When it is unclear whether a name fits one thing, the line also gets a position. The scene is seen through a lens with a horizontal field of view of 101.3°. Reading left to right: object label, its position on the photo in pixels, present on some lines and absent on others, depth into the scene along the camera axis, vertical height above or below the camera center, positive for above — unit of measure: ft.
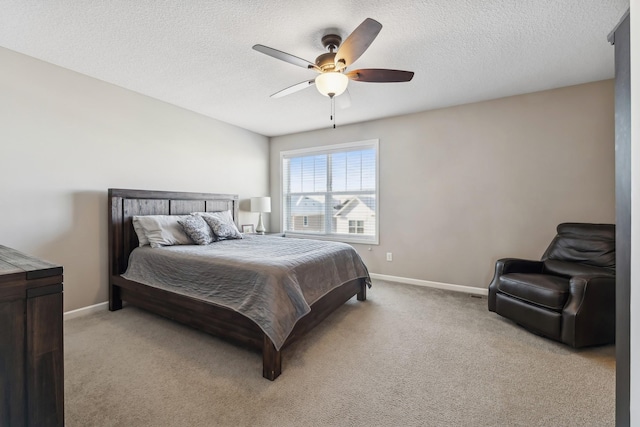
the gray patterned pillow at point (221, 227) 10.95 -0.67
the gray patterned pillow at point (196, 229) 9.96 -0.69
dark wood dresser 2.80 -1.51
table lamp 14.74 +0.35
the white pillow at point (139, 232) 9.62 -0.77
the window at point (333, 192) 13.96 +1.12
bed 6.20 -2.56
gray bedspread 6.08 -1.77
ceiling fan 5.91 +3.61
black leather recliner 6.71 -2.14
